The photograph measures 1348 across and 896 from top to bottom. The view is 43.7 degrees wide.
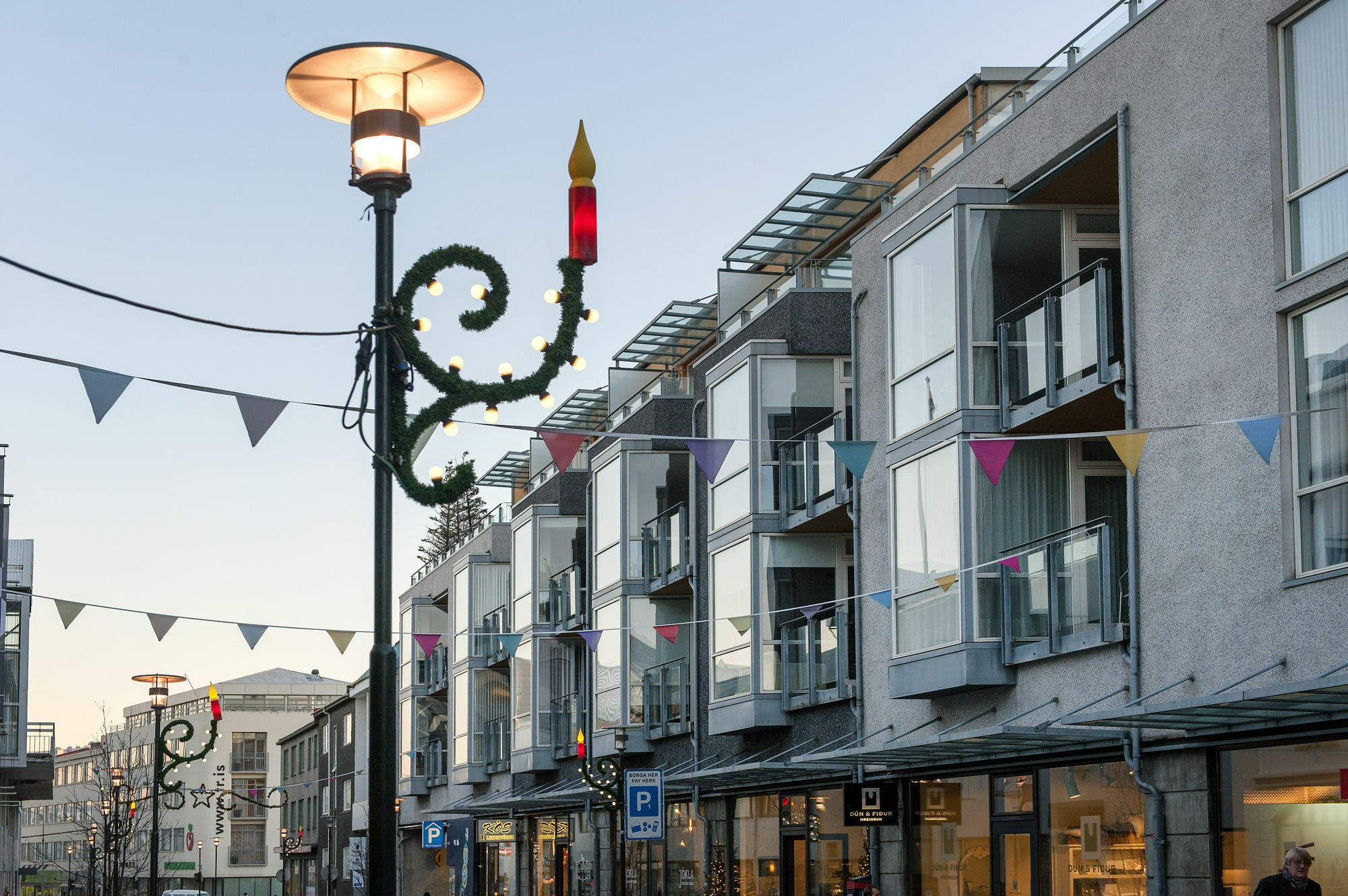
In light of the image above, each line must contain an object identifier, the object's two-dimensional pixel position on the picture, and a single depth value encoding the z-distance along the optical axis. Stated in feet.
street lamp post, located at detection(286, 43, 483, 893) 24.40
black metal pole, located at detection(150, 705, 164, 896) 94.99
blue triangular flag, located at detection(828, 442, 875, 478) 45.01
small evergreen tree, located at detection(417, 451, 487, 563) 264.93
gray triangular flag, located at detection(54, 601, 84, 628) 56.18
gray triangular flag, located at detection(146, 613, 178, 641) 57.67
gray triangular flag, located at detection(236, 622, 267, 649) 58.95
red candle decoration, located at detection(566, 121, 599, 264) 24.62
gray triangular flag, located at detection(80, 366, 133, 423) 32.45
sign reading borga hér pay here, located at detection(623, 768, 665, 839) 67.10
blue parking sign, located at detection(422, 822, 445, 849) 141.59
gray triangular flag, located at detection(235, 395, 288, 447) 34.35
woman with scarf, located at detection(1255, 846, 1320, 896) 38.50
